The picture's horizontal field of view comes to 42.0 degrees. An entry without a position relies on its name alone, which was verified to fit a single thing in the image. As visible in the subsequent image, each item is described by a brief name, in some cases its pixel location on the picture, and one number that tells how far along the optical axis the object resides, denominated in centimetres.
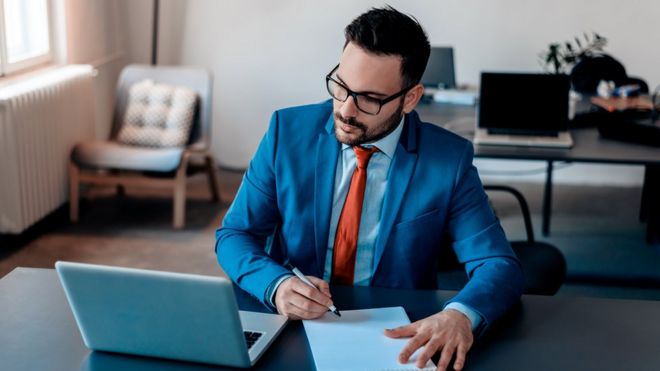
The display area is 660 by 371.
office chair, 278
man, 190
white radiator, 425
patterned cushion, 495
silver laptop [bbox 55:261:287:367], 144
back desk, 340
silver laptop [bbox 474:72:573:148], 356
